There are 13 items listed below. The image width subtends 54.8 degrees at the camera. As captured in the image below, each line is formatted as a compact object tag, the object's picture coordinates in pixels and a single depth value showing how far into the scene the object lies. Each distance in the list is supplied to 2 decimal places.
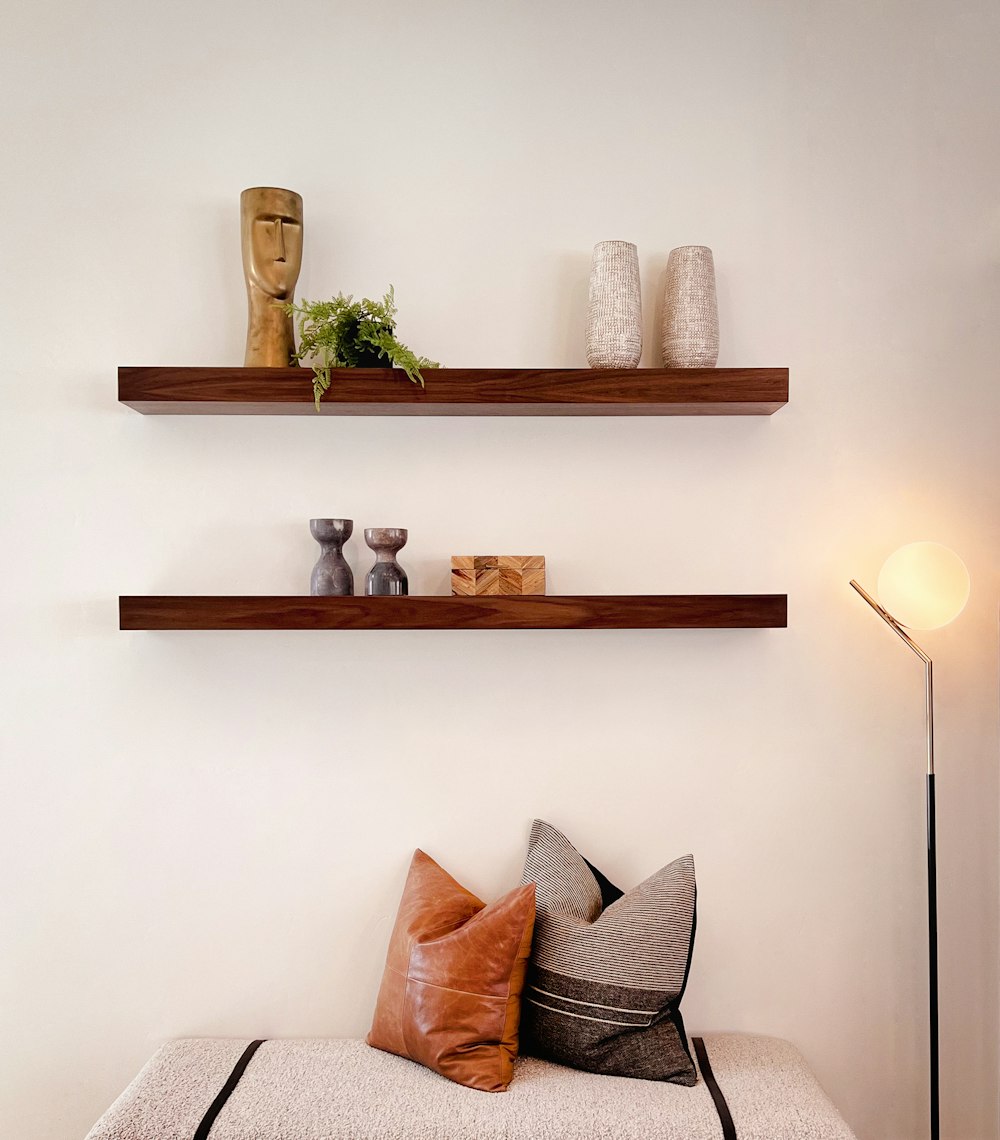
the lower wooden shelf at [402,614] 1.96
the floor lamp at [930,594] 1.93
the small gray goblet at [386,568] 2.00
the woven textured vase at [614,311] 2.00
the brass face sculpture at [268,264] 2.01
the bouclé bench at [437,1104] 1.69
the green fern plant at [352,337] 1.95
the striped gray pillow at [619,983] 1.84
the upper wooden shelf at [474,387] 1.97
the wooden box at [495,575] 2.01
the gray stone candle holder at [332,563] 2.00
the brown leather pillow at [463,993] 1.83
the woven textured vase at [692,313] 2.02
